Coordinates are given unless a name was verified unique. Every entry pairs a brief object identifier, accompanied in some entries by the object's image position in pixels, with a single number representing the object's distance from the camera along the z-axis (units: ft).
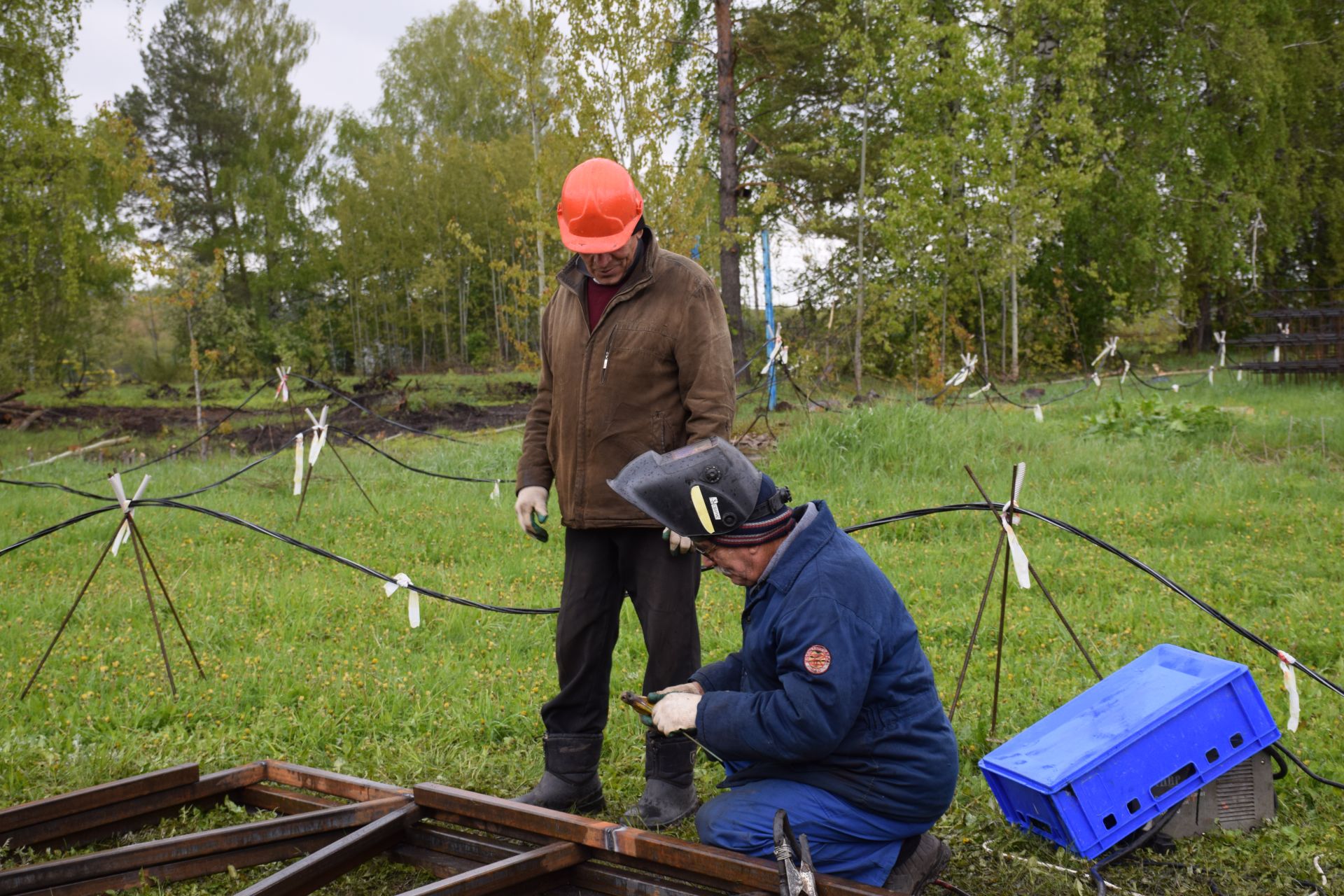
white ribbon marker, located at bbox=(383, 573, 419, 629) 16.12
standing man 11.56
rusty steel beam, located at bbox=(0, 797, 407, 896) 10.12
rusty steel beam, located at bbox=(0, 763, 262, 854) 11.69
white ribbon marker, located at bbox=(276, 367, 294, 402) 34.35
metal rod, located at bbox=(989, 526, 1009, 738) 13.00
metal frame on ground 9.91
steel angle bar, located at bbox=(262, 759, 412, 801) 12.29
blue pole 46.96
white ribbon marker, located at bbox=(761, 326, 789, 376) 34.01
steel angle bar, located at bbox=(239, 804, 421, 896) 9.66
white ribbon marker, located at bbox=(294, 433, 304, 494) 26.84
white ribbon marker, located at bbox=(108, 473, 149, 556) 15.96
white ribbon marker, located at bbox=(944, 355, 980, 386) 36.50
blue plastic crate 10.44
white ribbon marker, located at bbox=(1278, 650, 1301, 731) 11.93
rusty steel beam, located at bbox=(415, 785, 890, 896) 9.46
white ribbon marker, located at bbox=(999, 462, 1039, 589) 13.34
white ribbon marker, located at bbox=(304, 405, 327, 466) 24.81
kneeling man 8.56
